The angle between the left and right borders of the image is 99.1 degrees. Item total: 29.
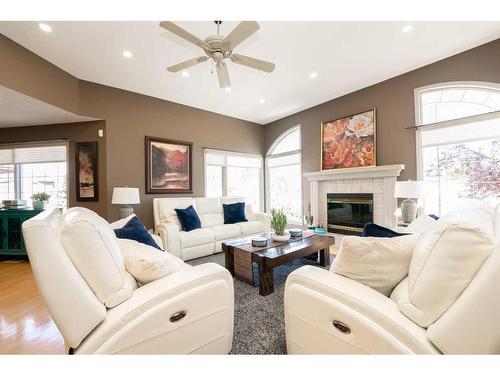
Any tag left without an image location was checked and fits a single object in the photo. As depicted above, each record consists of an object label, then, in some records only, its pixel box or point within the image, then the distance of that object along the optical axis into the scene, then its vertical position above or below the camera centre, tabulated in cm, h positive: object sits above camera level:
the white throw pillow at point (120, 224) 197 -32
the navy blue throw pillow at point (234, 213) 426 -49
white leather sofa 327 -68
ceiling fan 183 +138
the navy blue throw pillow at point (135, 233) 166 -34
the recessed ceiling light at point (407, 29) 244 +184
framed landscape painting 422 +50
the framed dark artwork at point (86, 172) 380 +34
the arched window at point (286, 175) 539 +37
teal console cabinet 348 -62
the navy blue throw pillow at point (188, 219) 361 -50
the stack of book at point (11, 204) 353 -20
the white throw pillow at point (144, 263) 120 -42
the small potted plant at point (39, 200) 356 -14
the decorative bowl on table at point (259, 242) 255 -64
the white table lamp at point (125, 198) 342 -12
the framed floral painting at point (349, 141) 399 +93
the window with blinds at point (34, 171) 397 +40
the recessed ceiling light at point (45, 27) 233 +182
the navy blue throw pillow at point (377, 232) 124 -26
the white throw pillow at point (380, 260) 107 -37
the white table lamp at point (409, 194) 287 -10
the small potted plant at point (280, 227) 275 -50
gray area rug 148 -110
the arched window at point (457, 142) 290 +65
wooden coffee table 220 -74
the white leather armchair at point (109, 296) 85 -50
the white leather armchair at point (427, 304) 72 -48
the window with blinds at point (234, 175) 520 +36
